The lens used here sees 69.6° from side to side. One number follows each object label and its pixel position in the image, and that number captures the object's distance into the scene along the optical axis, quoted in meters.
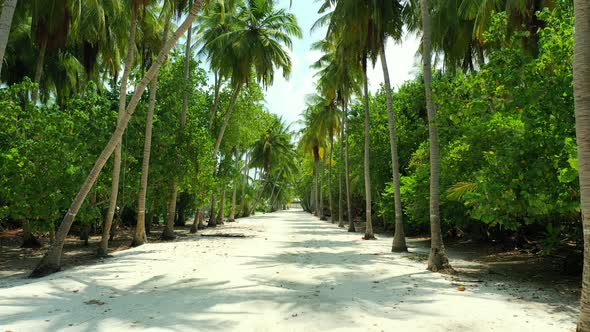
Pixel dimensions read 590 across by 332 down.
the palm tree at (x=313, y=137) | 31.92
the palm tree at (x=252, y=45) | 20.94
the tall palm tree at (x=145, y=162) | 14.25
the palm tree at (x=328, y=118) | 30.75
